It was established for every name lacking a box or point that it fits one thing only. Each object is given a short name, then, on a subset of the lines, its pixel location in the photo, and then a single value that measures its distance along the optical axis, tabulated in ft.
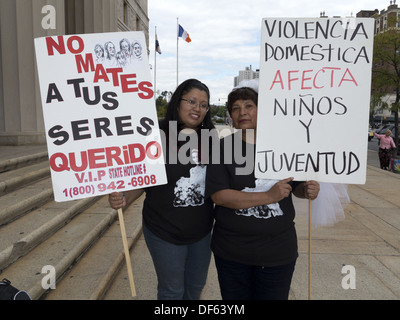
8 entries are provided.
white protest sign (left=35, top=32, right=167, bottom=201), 6.35
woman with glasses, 6.55
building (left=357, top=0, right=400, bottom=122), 53.88
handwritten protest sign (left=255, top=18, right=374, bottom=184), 6.12
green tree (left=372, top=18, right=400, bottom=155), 53.72
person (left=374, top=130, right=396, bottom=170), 38.70
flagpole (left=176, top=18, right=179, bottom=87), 120.16
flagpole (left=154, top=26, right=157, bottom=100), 127.44
